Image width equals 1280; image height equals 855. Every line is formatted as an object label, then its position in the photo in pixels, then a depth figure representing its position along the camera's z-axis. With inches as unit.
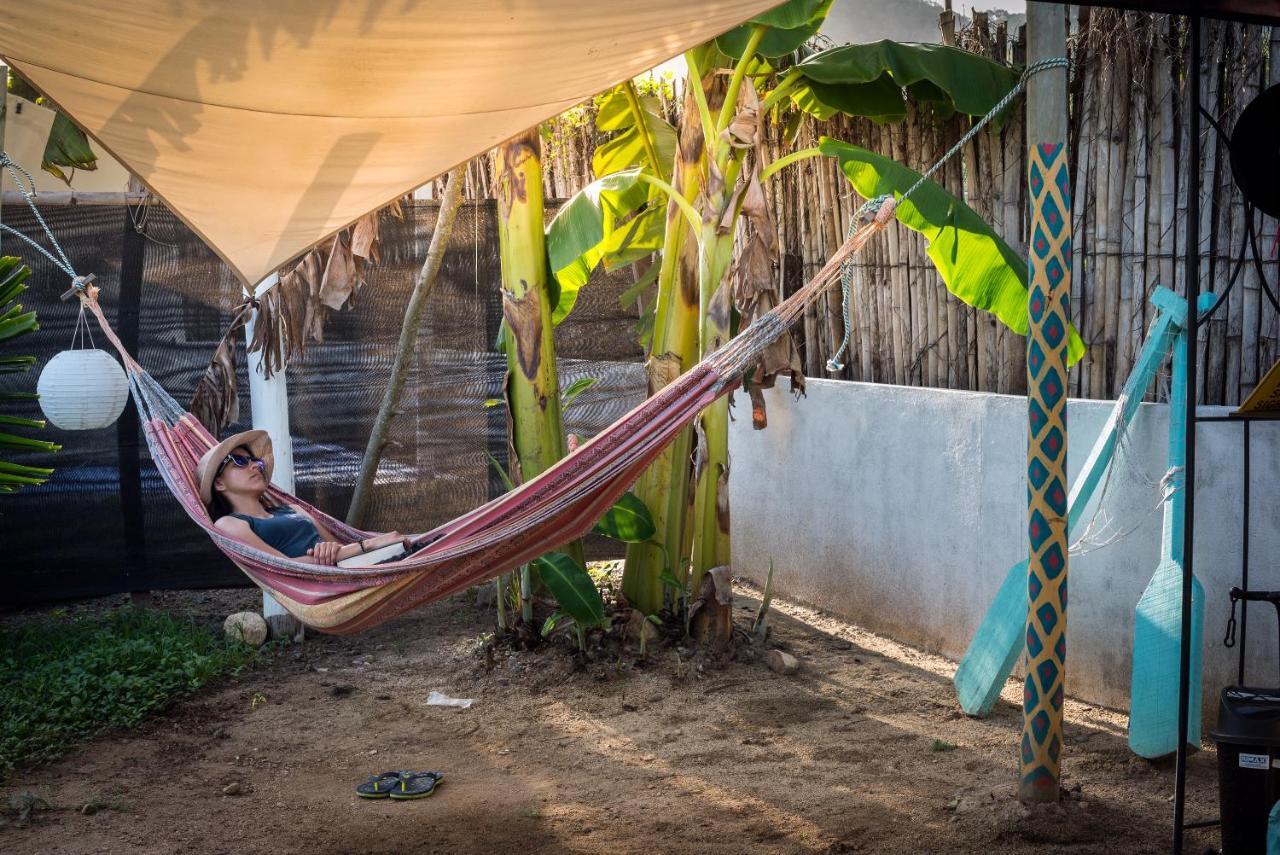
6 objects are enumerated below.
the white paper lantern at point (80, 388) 139.3
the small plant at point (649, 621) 150.5
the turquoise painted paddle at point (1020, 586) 118.2
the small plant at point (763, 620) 156.7
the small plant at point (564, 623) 150.5
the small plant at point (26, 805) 111.3
